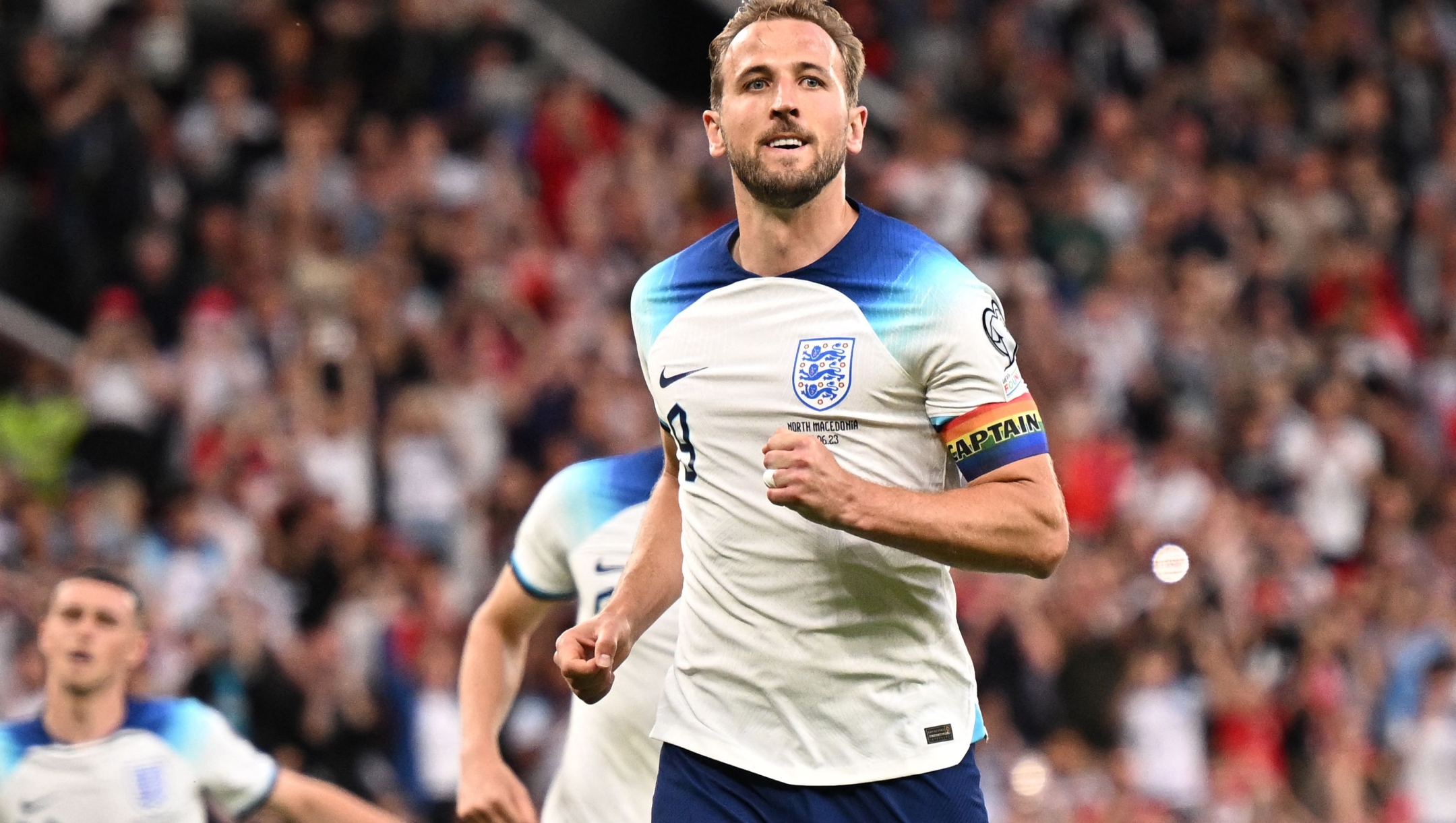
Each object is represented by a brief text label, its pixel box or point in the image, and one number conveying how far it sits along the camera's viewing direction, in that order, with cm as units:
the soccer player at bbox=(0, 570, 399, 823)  1254
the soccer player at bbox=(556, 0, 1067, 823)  787
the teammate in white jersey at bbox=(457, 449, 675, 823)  1120
